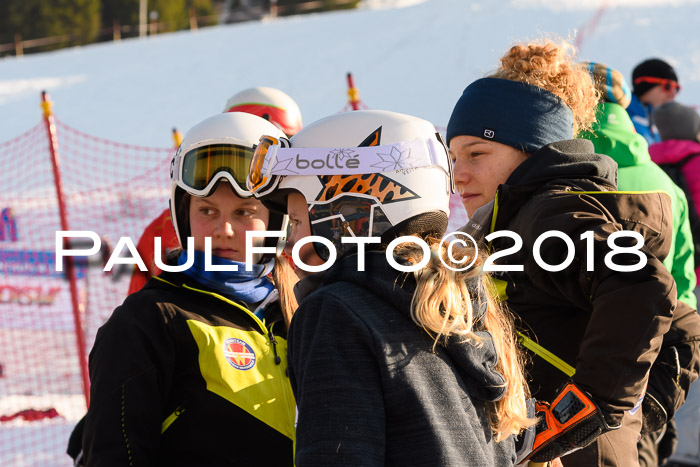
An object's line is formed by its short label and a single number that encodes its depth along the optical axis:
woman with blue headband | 2.30
